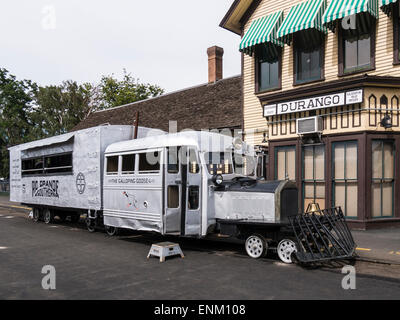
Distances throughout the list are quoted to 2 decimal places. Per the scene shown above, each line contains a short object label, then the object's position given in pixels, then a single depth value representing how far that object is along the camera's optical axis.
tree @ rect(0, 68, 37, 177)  44.22
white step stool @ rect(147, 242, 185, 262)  8.75
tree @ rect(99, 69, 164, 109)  44.66
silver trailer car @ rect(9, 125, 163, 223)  12.78
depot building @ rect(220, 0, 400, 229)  12.72
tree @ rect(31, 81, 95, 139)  44.72
